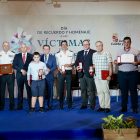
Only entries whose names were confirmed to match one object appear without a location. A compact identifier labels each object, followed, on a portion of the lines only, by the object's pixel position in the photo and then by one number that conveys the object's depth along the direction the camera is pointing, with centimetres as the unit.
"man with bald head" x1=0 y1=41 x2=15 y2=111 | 477
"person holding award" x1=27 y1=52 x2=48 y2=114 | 446
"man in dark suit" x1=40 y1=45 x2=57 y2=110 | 478
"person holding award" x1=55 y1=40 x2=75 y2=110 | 478
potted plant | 299
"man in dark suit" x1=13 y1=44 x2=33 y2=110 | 471
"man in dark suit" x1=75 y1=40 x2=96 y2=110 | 470
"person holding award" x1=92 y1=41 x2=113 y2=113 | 438
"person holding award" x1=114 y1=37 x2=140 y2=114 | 429
